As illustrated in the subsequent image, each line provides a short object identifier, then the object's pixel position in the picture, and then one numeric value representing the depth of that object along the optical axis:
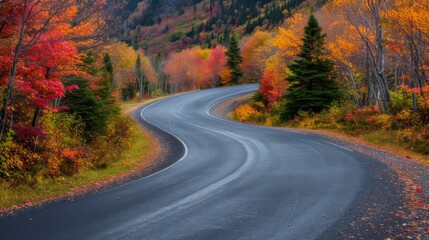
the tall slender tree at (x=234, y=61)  68.19
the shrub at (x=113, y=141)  14.93
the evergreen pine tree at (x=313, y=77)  29.17
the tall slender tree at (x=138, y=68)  75.01
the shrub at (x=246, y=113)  36.03
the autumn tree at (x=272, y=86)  36.75
